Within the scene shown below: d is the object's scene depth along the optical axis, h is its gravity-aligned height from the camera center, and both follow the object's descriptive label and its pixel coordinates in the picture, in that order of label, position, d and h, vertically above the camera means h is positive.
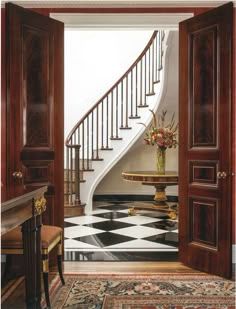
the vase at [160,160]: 5.95 -0.12
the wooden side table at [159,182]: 5.47 -0.42
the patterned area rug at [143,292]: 2.61 -1.05
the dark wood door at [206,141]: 3.27 +0.11
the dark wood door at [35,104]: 3.34 +0.45
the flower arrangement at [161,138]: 5.89 +0.23
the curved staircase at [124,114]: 6.77 +0.75
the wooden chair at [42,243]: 2.53 -0.62
